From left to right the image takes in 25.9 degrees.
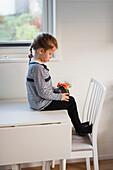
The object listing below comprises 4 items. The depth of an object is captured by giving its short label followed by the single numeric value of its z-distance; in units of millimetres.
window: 2188
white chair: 1712
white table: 1502
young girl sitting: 1685
